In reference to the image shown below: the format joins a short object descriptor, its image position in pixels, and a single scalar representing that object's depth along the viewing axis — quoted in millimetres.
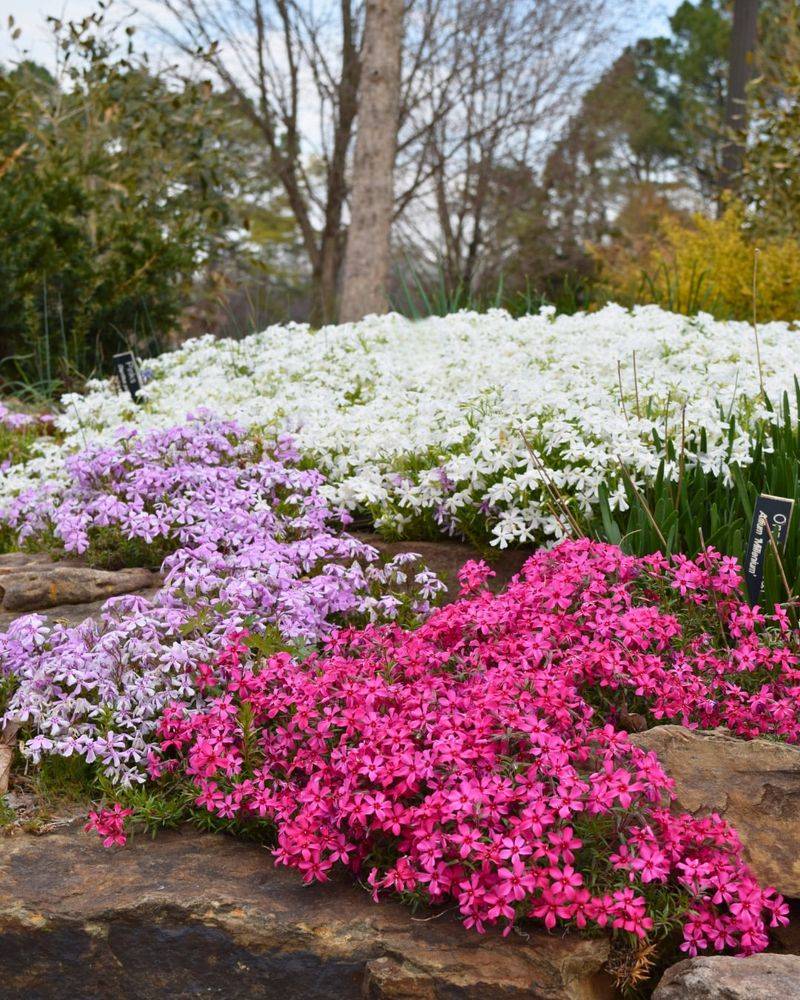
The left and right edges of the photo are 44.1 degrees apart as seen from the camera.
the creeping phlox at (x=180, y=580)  2977
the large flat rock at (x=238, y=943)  2201
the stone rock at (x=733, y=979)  2004
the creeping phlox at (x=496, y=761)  2221
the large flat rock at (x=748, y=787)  2438
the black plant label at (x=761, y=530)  3062
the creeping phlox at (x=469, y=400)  3971
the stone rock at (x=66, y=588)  3943
